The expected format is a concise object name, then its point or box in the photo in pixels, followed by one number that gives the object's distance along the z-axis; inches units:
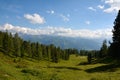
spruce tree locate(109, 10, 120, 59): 1096.8
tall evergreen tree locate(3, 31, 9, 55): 2567.3
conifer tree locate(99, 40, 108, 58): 2787.1
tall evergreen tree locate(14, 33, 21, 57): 2538.5
